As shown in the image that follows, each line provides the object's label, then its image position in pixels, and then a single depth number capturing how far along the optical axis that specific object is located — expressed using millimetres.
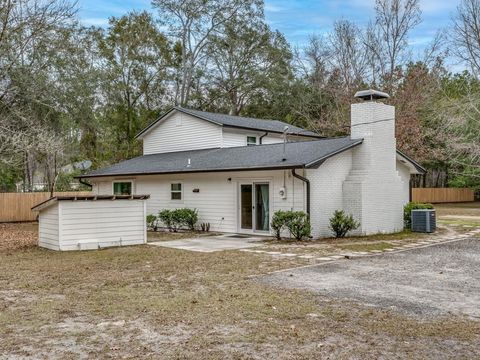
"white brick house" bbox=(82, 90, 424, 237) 14938
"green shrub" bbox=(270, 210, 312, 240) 14180
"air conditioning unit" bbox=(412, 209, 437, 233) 16500
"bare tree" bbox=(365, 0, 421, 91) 31594
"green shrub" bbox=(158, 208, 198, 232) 17391
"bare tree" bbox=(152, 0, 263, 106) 36375
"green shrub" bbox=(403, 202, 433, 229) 17294
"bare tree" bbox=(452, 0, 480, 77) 25531
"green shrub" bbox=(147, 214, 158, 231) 18469
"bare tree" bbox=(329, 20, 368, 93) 33438
